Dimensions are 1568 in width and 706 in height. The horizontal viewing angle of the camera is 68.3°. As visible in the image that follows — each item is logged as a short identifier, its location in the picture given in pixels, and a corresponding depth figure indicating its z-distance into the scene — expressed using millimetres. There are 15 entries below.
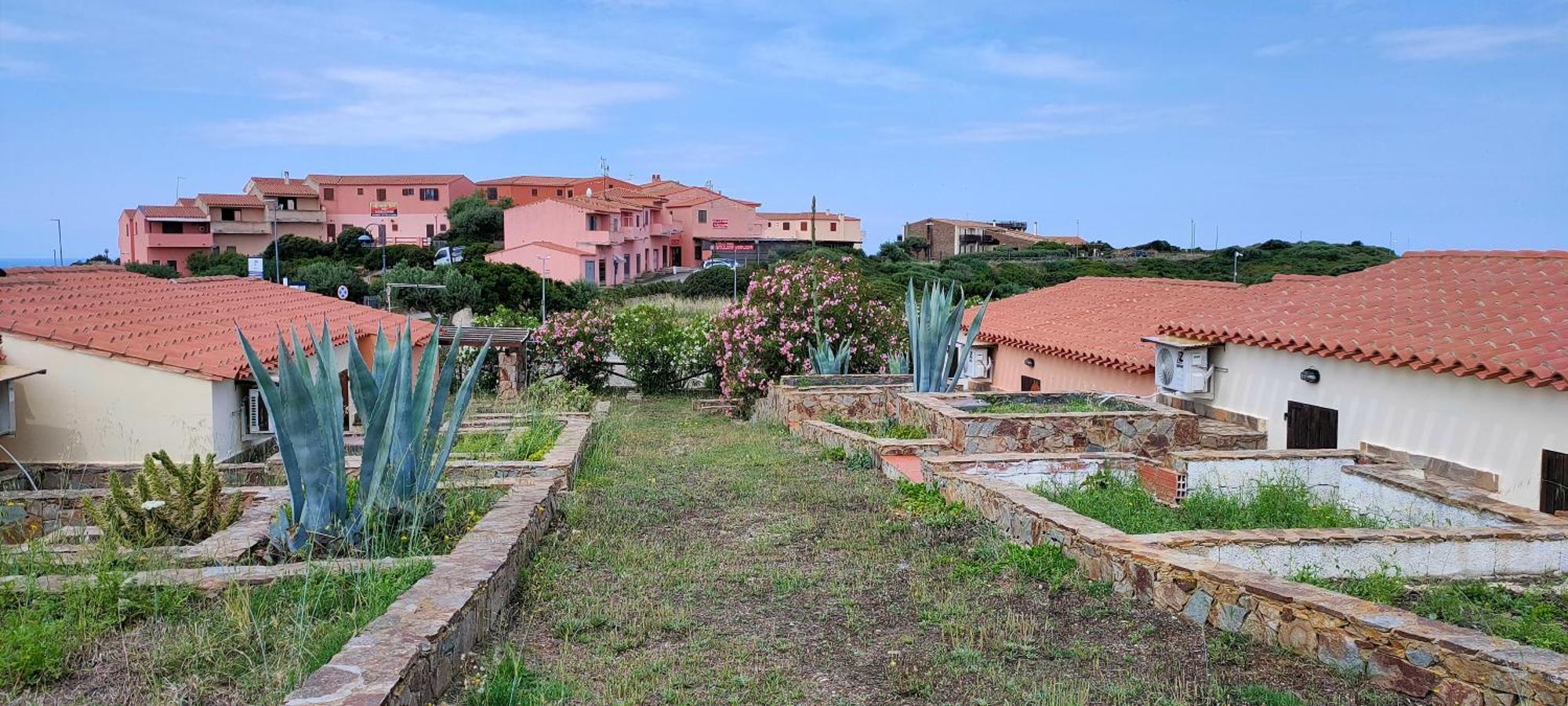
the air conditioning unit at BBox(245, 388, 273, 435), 13141
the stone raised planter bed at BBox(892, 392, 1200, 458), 11531
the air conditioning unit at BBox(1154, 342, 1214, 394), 13602
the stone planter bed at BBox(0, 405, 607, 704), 4055
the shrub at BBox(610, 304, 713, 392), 25531
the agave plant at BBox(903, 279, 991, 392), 15109
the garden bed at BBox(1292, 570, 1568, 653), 5453
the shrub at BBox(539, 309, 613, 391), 25734
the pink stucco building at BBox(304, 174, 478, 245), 70562
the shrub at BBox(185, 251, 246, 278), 52875
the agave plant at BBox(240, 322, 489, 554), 6270
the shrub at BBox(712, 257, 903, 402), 20484
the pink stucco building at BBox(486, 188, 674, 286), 52719
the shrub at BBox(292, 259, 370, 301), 44906
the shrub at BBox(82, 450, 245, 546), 6676
